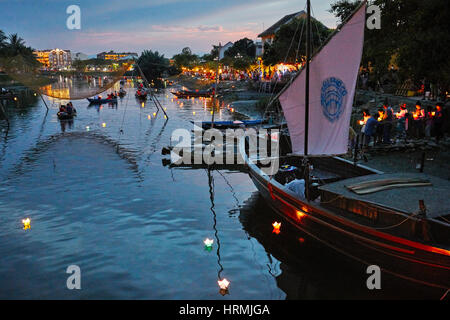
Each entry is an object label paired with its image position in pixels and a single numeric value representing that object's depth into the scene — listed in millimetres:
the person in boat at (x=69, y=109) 49631
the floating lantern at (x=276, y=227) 15109
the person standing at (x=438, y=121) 22047
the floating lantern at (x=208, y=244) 13395
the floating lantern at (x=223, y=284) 10805
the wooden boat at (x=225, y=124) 38625
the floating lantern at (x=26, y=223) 15352
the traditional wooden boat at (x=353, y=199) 9594
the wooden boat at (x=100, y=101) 64312
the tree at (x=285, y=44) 65062
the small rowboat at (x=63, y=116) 48219
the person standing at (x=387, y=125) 22562
